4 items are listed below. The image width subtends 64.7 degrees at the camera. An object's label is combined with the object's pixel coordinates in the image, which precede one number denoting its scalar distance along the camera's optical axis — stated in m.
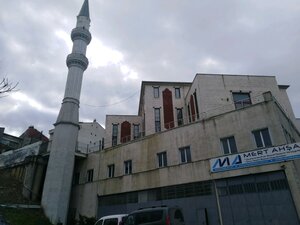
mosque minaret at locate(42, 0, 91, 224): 24.11
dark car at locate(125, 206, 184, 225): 11.31
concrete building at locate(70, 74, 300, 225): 15.16
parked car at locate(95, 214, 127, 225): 13.72
